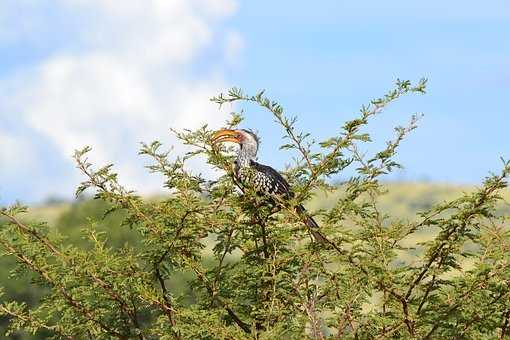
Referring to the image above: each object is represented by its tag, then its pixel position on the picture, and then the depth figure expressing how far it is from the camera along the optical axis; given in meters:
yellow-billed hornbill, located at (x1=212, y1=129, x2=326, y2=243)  16.59
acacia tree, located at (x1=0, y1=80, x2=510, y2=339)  15.70
